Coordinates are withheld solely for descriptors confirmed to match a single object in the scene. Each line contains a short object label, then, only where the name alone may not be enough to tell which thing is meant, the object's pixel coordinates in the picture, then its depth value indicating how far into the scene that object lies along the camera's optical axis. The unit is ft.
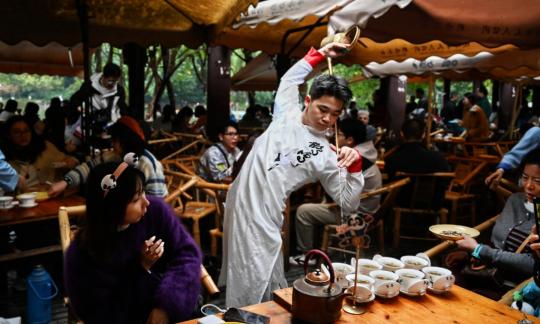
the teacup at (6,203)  13.33
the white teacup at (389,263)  8.69
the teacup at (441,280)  8.11
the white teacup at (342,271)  7.87
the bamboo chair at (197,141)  26.19
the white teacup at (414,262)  8.80
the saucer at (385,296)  7.77
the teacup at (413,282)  7.91
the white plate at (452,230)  9.36
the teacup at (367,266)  8.53
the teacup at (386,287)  7.77
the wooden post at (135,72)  33.22
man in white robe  9.58
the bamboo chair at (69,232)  9.05
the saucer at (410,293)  7.93
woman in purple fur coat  7.79
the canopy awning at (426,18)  12.57
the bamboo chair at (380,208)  17.12
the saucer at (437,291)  8.16
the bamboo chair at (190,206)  17.22
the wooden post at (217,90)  34.76
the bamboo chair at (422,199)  18.99
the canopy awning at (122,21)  15.21
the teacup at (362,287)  7.55
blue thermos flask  12.47
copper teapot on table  6.55
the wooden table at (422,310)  7.16
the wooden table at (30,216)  12.62
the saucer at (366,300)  7.49
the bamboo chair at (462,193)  22.03
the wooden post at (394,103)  40.36
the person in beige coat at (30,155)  16.57
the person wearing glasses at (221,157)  19.38
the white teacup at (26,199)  13.53
